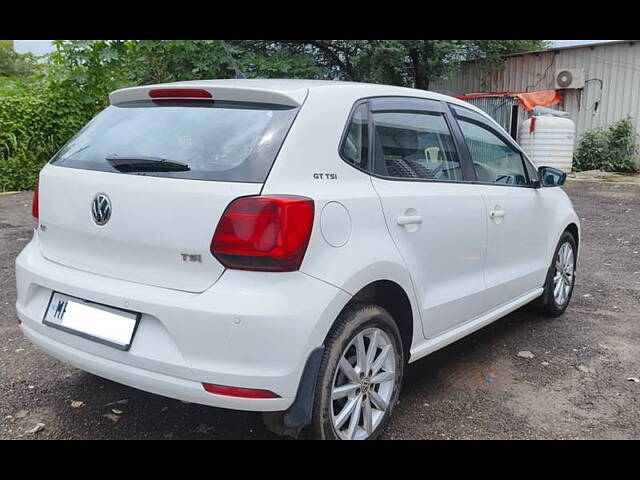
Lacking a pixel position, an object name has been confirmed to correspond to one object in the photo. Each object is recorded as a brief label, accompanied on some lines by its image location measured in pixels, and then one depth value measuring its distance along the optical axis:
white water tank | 14.70
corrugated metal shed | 15.23
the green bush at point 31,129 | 10.66
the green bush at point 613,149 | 15.05
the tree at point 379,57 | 14.92
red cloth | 15.88
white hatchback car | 2.25
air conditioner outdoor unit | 15.85
